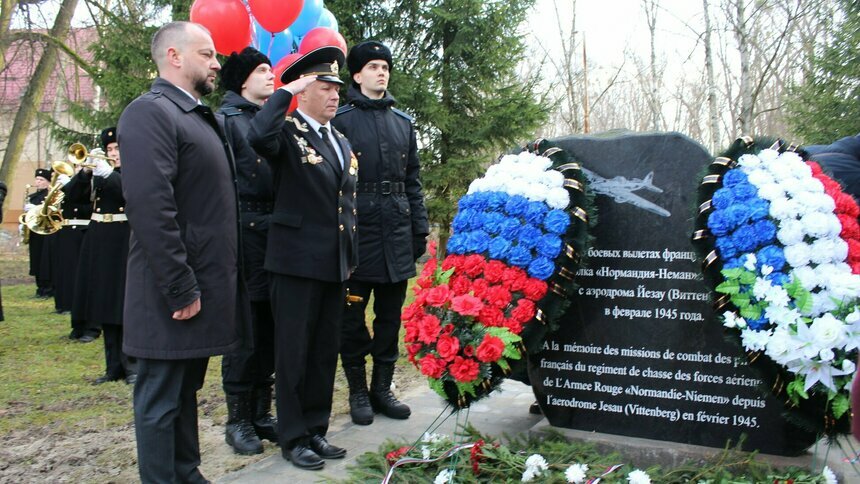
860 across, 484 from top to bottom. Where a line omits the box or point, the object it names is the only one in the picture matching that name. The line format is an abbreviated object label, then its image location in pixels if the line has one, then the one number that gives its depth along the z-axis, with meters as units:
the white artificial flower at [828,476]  3.28
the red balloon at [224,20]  6.62
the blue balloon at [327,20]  8.10
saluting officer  3.81
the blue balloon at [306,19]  7.43
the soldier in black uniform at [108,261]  5.92
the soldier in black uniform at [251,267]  4.11
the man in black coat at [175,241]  2.96
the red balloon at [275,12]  6.57
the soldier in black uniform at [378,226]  4.66
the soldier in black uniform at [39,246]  11.75
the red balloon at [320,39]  6.86
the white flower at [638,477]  3.39
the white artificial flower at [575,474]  3.42
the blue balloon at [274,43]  7.27
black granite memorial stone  3.78
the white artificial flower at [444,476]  3.51
